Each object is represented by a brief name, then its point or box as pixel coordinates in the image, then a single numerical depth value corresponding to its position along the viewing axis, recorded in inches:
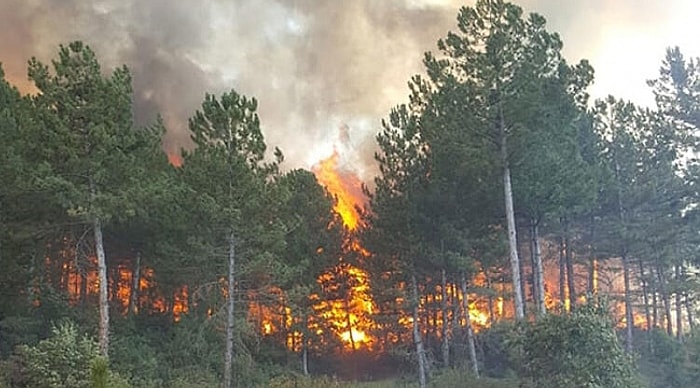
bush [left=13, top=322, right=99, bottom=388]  553.6
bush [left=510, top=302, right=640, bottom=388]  632.4
